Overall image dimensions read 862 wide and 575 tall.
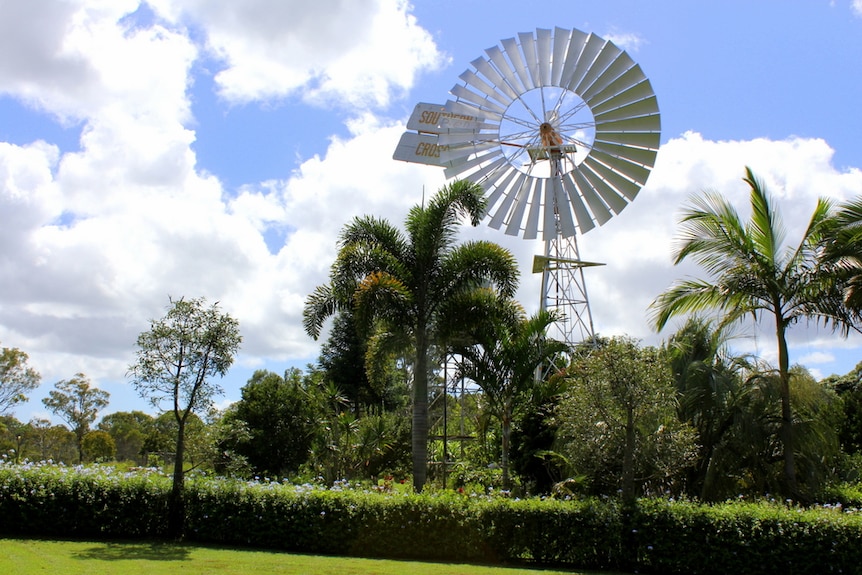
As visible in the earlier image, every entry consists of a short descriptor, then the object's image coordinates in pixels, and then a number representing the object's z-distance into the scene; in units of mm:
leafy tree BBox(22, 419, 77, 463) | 46947
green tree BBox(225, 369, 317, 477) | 27891
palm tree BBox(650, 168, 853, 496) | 11727
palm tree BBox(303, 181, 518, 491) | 16109
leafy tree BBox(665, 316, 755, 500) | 14445
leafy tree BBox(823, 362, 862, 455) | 29531
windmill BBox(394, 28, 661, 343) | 22047
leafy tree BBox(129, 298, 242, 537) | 13492
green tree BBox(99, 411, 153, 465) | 67438
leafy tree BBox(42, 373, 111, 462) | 51188
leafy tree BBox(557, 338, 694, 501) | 11789
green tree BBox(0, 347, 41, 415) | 39281
